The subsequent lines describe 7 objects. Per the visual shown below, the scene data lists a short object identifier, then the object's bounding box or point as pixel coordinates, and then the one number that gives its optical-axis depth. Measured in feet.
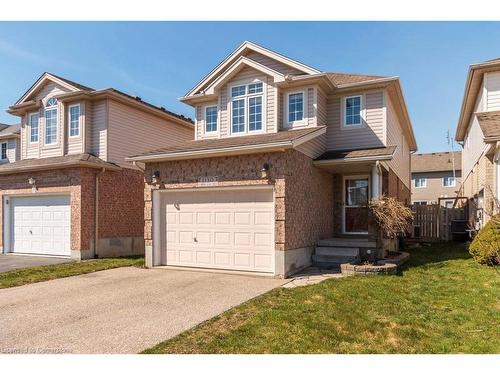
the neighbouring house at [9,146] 71.61
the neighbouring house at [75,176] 46.52
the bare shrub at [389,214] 34.12
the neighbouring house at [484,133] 39.24
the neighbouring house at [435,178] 122.42
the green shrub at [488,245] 32.94
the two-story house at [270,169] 33.63
